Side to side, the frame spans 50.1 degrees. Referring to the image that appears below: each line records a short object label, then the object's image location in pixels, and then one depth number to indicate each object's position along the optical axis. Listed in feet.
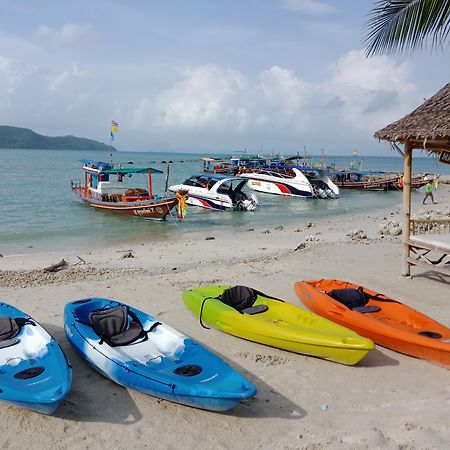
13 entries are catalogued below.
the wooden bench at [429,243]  25.46
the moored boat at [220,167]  140.77
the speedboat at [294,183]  106.93
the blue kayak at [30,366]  13.57
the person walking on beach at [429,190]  94.68
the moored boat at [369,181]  127.75
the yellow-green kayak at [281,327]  17.08
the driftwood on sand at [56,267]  35.75
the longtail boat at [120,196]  67.46
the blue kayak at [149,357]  14.07
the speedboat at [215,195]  82.07
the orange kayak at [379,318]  17.67
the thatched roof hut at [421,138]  24.36
